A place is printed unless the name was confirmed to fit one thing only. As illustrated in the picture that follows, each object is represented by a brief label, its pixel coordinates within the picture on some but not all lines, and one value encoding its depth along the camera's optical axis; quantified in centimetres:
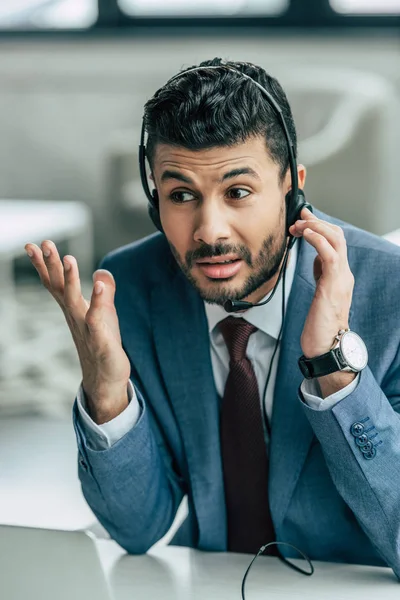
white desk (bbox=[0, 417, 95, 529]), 191
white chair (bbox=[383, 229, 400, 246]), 186
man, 134
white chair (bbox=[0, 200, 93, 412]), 386
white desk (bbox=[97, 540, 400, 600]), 130
